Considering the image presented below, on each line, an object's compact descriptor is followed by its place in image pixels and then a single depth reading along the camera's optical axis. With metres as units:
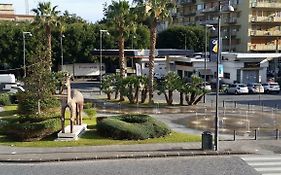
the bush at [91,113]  35.93
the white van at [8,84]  54.88
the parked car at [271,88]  61.51
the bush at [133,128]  27.55
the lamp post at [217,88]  24.36
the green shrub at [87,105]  41.28
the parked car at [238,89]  59.97
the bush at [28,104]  34.66
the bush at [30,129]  27.36
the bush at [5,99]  44.79
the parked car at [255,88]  60.59
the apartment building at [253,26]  86.50
